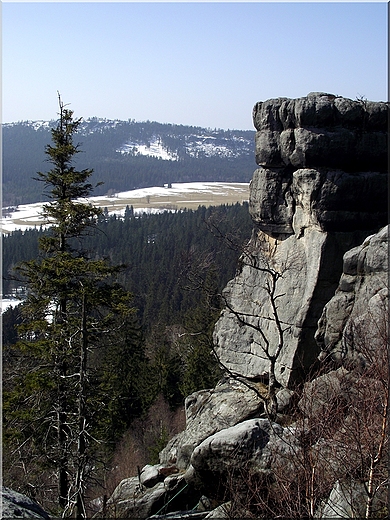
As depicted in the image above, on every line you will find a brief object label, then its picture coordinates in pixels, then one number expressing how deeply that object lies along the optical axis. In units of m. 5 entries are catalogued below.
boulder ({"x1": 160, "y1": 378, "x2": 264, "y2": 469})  16.91
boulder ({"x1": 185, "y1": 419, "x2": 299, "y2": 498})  10.17
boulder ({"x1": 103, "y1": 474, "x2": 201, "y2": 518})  13.60
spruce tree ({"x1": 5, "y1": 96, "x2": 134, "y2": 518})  14.65
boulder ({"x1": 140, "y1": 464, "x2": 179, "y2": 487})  15.96
